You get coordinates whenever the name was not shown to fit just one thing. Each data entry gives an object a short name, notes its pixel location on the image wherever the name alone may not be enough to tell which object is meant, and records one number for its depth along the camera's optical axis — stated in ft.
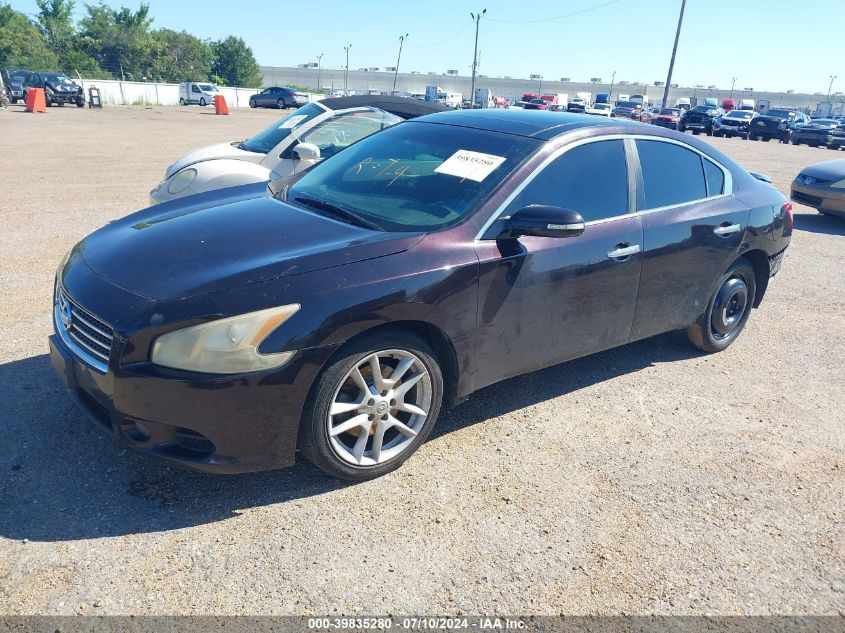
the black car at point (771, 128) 120.67
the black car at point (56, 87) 109.40
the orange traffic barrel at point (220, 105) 117.50
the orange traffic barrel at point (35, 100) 93.97
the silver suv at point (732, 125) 127.95
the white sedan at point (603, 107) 187.42
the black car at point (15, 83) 109.09
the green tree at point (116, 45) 200.75
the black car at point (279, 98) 152.05
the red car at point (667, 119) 138.51
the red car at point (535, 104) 152.40
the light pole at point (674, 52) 158.10
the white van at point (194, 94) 157.79
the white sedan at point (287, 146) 22.85
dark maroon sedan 9.05
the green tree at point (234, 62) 272.51
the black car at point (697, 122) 128.20
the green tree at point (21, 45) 161.17
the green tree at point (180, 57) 210.38
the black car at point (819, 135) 114.52
